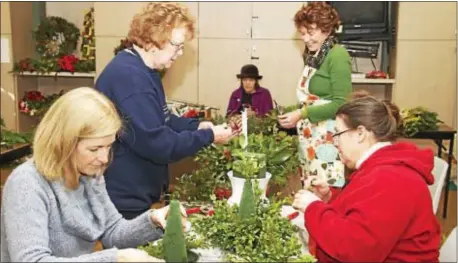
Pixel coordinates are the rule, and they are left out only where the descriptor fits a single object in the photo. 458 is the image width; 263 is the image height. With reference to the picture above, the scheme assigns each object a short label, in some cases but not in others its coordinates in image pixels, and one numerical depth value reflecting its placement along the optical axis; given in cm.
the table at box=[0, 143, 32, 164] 362
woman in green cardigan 278
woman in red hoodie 140
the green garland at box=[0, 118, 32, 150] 385
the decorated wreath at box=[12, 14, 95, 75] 519
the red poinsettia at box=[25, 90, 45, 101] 523
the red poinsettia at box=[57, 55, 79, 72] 518
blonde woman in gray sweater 137
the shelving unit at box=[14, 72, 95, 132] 529
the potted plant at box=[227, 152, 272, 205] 183
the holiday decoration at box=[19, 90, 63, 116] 520
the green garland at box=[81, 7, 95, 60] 534
